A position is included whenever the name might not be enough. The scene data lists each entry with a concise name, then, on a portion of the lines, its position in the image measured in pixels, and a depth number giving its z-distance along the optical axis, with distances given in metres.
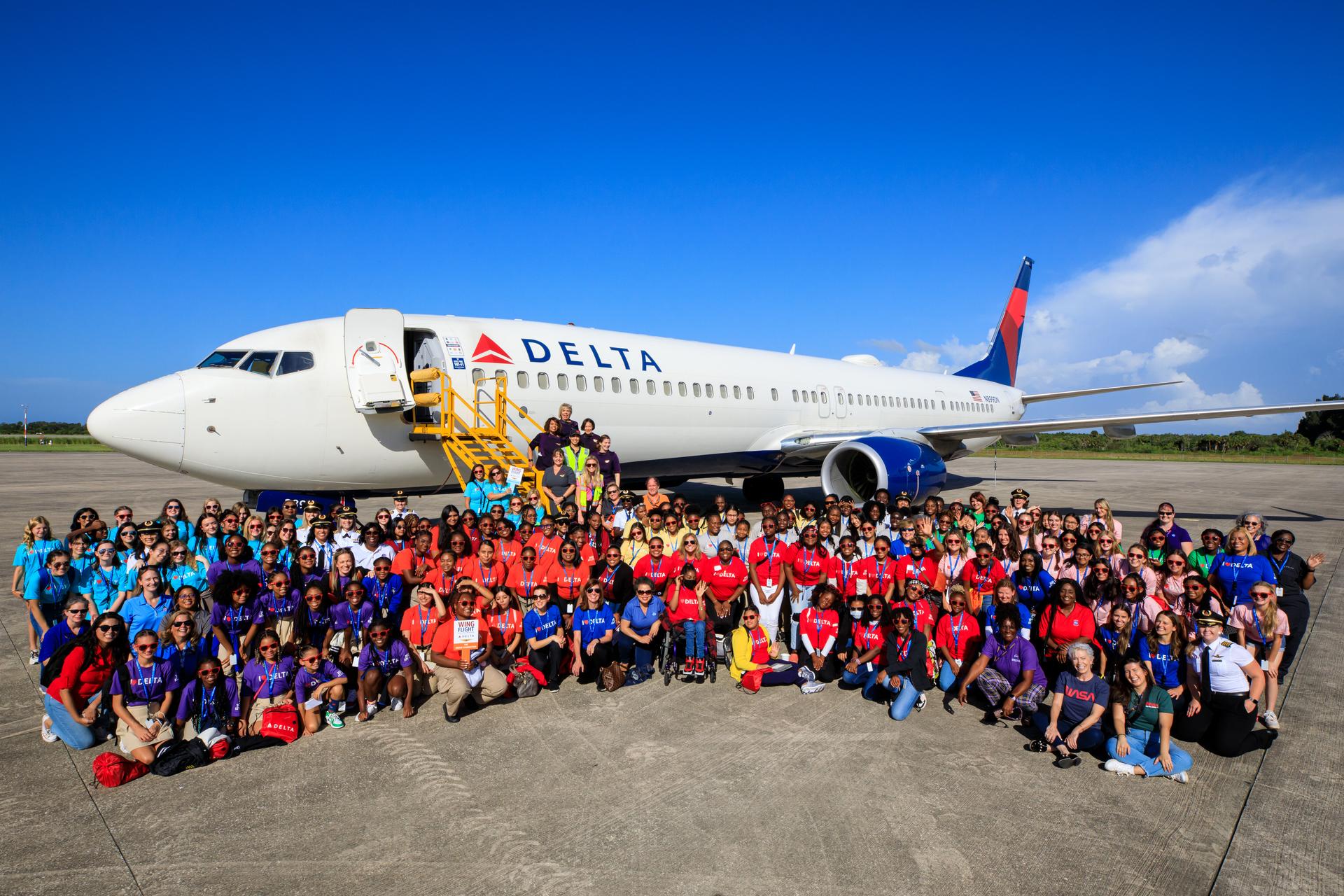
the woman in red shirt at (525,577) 7.11
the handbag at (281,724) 5.26
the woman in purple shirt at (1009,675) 5.64
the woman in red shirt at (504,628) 6.27
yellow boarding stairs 10.50
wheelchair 6.76
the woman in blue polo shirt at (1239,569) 6.61
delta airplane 9.32
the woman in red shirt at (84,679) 4.96
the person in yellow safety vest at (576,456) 10.25
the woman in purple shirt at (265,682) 5.43
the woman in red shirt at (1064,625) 5.89
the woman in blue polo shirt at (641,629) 6.74
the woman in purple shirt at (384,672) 5.70
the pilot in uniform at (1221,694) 5.04
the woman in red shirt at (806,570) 7.38
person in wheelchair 6.74
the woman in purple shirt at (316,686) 5.46
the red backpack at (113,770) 4.55
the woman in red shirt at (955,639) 6.25
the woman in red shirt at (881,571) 7.23
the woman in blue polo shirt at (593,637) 6.57
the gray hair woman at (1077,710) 5.05
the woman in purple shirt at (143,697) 4.84
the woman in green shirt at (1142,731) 4.82
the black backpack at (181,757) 4.74
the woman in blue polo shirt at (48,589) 6.34
